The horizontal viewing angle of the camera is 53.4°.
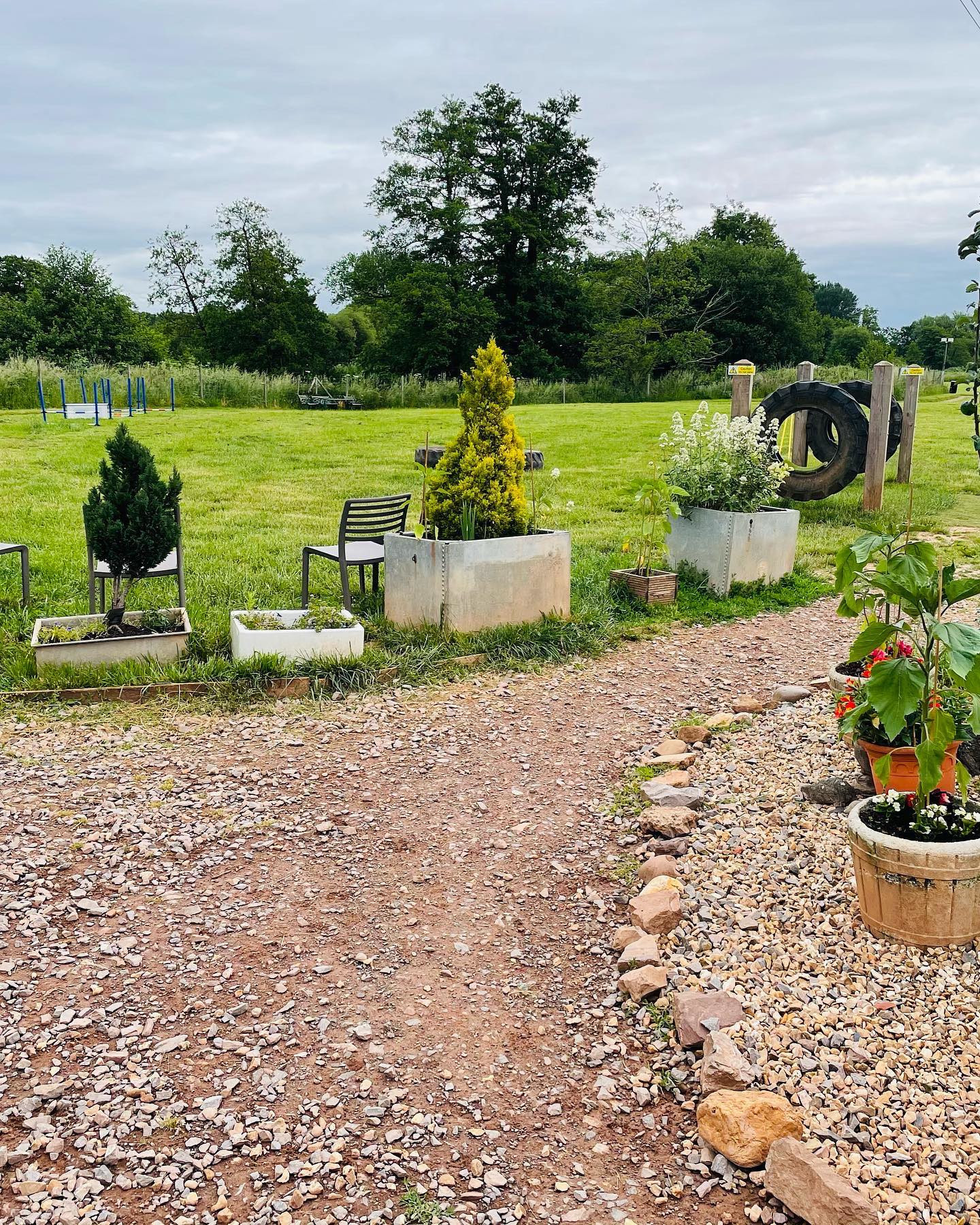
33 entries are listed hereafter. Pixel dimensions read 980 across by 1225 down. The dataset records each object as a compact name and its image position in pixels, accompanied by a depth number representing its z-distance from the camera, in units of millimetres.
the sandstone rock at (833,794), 4012
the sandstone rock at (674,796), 4188
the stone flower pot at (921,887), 2910
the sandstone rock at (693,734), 5016
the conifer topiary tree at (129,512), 5750
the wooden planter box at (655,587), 7551
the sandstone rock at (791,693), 5527
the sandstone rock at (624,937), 3330
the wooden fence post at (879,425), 11062
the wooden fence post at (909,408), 12852
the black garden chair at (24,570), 6789
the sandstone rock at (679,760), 4715
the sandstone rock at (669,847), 3836
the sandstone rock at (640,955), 3170
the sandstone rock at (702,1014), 2781
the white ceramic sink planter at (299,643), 5859
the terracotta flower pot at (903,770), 3549
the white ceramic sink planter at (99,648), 5738
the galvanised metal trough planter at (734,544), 7840
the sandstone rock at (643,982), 3051
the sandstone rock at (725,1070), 2572
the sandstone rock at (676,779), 4391
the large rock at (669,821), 3951
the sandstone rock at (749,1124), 2391
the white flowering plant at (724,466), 7891
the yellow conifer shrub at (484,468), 6598
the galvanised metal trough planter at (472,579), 6348
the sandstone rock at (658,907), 3322
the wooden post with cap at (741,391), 10508
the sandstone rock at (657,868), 3664
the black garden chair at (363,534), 6902
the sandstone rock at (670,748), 4887
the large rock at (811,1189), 2146
